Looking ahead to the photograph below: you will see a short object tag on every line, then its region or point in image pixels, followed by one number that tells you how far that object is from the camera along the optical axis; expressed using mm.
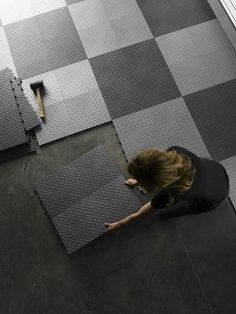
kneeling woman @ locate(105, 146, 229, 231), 2113
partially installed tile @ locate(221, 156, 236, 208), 3455
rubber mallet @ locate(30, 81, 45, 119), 3789
